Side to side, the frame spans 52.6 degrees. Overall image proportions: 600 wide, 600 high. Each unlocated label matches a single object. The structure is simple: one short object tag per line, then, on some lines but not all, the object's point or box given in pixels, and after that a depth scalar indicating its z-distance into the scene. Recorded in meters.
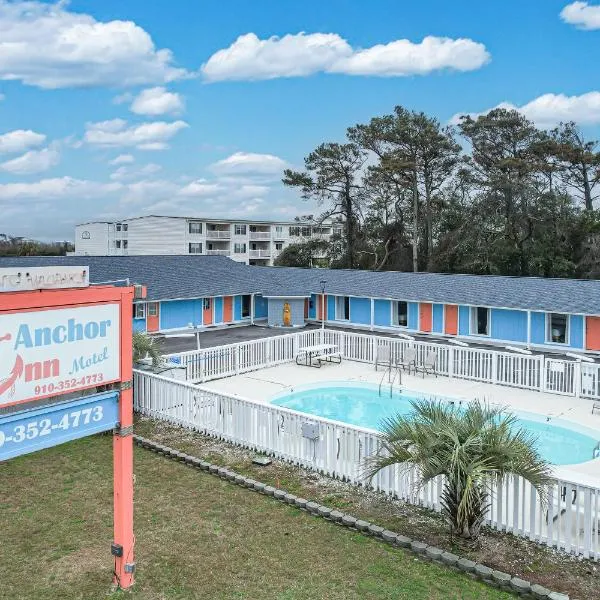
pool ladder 19.51
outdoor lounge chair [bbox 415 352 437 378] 20.58
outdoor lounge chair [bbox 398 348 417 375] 20.77
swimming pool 15.30
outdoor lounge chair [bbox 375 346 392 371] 21.40
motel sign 6.19
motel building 26.38
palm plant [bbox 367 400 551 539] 8.00
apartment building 61.16
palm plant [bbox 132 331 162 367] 16.16
